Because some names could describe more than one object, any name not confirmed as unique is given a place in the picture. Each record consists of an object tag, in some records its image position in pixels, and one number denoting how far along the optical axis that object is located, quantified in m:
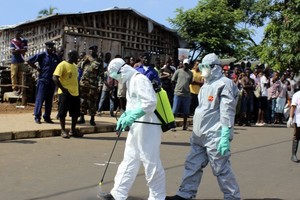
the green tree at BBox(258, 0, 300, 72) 20.92
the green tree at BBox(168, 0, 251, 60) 21.09
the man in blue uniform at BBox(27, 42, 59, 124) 11.39
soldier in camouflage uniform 11.59
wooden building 17.44
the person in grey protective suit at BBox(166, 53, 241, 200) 5.51
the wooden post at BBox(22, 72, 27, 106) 15.03
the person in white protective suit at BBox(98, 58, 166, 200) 5.27
